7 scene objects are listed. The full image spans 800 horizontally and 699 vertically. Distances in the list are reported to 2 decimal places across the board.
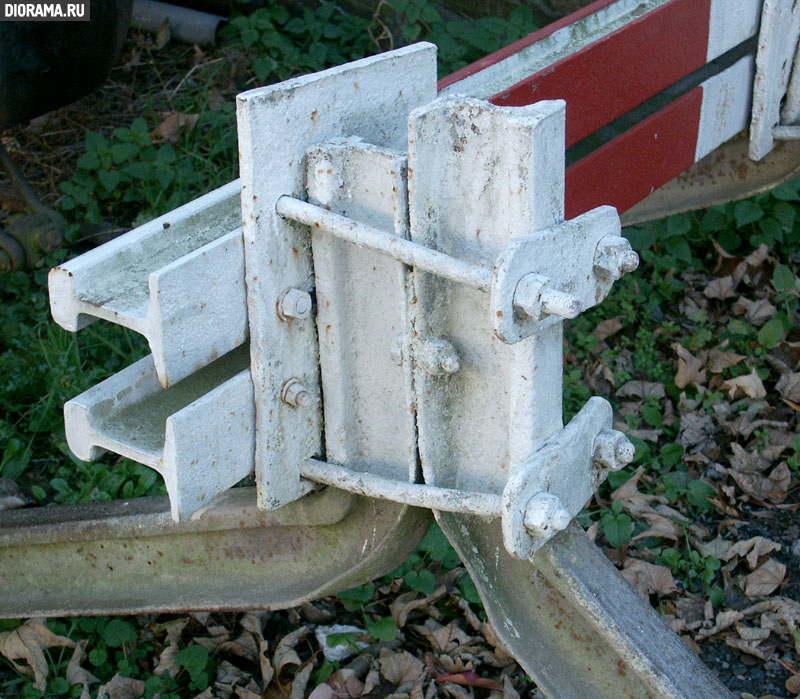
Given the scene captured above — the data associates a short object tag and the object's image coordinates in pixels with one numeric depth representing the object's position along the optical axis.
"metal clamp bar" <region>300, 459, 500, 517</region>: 1.67
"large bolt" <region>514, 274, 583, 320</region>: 1.38
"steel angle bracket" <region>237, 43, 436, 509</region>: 1.57
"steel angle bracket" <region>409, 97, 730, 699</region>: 1.49
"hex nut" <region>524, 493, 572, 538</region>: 1.57
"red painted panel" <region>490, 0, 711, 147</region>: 2.11
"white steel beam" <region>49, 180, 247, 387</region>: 1.58
